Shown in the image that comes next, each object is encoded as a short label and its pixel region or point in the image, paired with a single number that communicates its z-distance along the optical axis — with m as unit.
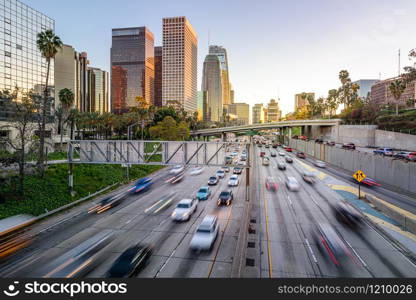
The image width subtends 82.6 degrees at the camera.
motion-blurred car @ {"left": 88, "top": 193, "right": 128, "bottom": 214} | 28.28
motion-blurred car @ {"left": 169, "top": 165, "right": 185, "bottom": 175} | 54.05
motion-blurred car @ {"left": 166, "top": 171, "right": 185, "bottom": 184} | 45.07
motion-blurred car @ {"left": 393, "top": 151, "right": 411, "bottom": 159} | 41.09
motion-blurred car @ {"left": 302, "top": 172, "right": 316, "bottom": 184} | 41.67
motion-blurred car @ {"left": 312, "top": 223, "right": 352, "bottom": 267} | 16.56
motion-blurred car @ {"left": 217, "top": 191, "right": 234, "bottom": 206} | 29.77
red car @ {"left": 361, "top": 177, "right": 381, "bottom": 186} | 37.54
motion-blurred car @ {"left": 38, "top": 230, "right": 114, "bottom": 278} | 14.88
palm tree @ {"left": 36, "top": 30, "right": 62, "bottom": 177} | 36.19
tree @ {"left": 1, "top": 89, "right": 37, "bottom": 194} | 28.48
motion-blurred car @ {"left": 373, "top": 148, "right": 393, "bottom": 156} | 46.39
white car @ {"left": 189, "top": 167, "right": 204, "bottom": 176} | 51.89
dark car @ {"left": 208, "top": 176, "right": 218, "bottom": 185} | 40.78
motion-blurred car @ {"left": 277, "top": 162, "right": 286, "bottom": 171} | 53.95
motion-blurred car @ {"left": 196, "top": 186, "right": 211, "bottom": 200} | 31.60
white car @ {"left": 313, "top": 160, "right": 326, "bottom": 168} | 55.91
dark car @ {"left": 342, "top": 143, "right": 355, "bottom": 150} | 61.72
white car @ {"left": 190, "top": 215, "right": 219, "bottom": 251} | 18.00
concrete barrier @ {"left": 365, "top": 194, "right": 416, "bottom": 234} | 21.31
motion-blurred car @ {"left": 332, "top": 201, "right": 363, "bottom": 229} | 23.41
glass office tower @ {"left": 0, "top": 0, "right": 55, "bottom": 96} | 57.06
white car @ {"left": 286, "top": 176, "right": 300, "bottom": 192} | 36.66
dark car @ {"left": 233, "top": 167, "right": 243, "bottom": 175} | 50.56
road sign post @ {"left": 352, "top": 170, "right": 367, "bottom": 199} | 29.61
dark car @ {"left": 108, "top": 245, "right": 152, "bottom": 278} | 14.34
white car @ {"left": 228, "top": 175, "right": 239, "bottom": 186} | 40.38
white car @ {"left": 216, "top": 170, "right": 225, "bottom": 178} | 46.78
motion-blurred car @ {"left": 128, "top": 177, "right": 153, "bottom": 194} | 37.98
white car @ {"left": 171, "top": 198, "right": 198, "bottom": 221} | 24.03
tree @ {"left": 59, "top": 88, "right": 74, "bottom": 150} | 53.12
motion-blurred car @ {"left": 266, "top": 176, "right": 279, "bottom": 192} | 37.70
